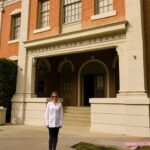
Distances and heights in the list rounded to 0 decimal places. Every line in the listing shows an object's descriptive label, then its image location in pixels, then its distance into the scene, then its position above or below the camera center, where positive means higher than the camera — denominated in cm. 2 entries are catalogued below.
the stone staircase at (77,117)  931 -115
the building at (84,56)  778 +229
